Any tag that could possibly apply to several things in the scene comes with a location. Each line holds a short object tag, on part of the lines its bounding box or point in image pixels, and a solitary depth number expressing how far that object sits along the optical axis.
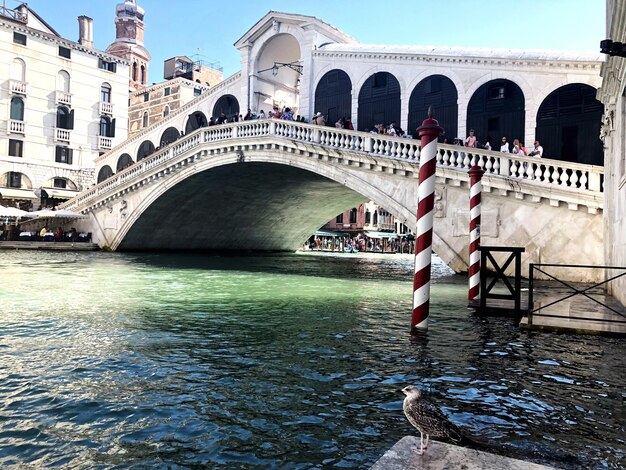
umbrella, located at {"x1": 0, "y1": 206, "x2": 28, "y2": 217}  22.47
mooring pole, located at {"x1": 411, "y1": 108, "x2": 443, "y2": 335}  6.08
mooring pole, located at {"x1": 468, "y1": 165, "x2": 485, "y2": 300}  8.40
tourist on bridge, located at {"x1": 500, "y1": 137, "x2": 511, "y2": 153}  13.22
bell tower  55.60
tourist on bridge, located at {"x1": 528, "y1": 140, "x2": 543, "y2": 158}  12.99
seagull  2.36
